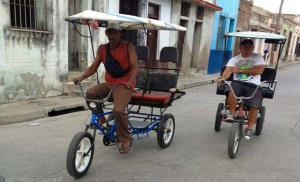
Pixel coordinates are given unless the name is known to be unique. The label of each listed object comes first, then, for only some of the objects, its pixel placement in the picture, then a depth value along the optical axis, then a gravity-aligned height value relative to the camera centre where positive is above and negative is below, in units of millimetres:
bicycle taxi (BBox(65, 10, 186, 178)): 3814 -986
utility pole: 22688 -616
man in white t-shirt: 5173 -614
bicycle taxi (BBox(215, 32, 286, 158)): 4648 -1133
